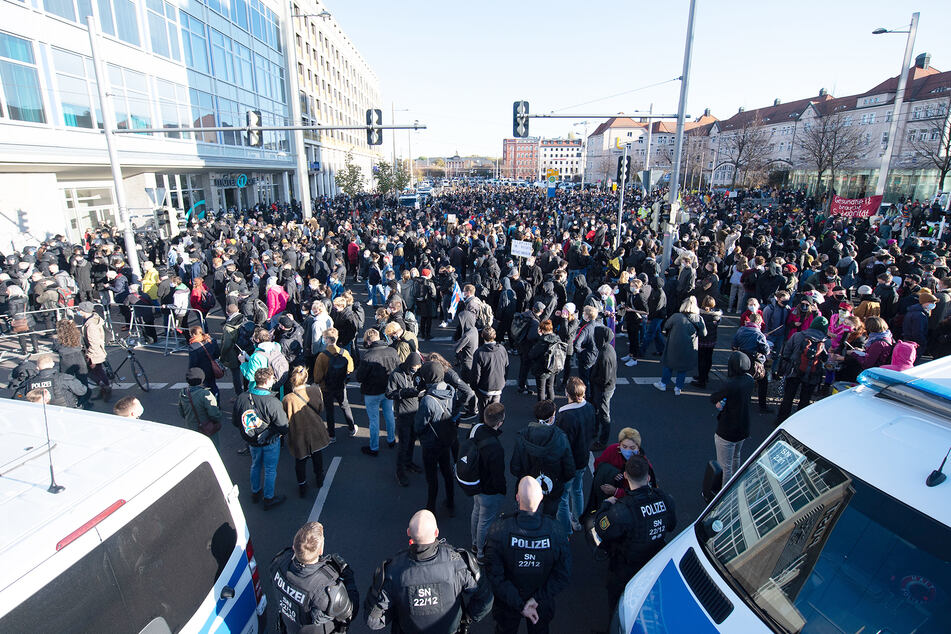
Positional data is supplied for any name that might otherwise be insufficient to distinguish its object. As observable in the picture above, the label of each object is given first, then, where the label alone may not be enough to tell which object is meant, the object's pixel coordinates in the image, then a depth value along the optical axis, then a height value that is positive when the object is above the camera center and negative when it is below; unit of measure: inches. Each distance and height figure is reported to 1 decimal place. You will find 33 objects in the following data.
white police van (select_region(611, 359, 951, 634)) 82.7 -63.7
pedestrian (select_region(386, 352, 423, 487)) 224.2 -92.9
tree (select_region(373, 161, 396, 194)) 1792.6 +49.7
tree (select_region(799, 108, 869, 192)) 1455.5 +156.1
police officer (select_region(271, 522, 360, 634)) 114.6 -91.7
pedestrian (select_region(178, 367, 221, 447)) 226.7 -97.2
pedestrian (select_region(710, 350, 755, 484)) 204.2 -88.4
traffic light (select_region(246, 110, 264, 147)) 537.0 +68.8
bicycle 342.3 -128.0
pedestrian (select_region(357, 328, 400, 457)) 244.5 -89.6
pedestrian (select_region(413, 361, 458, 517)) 204.8 -96.1
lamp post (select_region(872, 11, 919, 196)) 781.9 +157.7
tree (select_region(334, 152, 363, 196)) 1668.3 +35.9
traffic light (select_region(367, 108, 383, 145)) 549.5 +69.8
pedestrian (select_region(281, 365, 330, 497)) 211.8 -97.8
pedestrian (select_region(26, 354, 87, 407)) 243.9 -95.0
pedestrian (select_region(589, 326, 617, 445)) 252.8 -93.7
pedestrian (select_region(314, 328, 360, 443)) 263.3 -93.3
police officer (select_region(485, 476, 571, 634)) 127.0 -93.1
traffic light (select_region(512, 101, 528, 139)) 569.6 +85.2
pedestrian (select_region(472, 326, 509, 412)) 260.5 -91.1
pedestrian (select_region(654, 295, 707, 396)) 311.1 -89.2
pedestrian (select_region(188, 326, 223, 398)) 281.7 -91.9
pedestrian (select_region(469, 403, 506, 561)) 172.1 -95.4
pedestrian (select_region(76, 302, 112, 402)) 324.8 -101.0
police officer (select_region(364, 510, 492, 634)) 114.9 -91.6
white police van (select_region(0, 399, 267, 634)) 76.2 -58.9
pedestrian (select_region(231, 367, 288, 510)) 201.8 -92.5
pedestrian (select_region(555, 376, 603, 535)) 191.3 -90.3
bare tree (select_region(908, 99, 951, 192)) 1036.5 +149.3
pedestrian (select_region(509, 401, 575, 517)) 169.3 -89.3
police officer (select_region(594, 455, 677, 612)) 139.5 -91.6
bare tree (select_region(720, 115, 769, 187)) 1881.2 +180.9
